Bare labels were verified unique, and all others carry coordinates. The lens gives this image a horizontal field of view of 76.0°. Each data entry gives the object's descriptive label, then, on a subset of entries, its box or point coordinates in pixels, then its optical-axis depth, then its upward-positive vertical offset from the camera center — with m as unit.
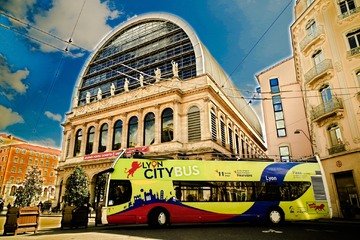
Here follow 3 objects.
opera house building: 23.62 +10.12
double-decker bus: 11.42 +0.04
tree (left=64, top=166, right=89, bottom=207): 24.75 +0.57
